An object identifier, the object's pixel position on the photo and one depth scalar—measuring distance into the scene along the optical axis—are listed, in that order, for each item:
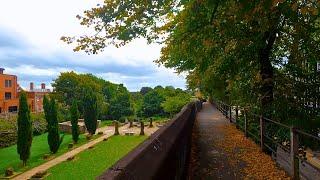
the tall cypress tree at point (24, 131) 21.69
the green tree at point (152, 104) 56.55
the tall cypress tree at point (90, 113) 36.38
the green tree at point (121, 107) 59.20
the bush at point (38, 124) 40.11
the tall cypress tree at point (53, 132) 25.90
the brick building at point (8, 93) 49.32
